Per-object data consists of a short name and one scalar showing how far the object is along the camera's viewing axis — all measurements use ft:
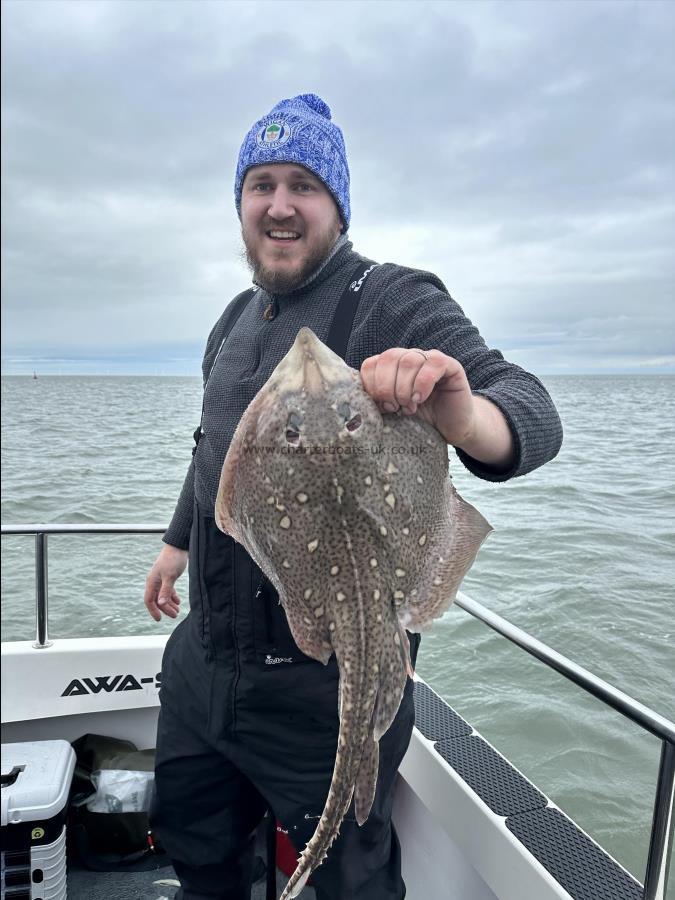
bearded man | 5.91
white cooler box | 8.62
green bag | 10.37
